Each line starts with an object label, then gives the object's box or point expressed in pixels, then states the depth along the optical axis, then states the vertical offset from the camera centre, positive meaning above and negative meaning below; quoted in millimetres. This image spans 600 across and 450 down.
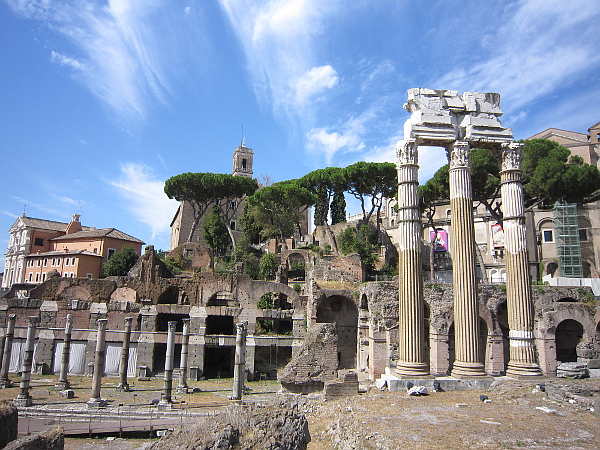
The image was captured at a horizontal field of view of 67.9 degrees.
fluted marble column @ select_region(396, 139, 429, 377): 12141 +1400
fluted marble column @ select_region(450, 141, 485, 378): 12125 +1435
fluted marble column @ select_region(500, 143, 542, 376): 12375 +1420
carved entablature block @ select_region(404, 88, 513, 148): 13297 +5981
